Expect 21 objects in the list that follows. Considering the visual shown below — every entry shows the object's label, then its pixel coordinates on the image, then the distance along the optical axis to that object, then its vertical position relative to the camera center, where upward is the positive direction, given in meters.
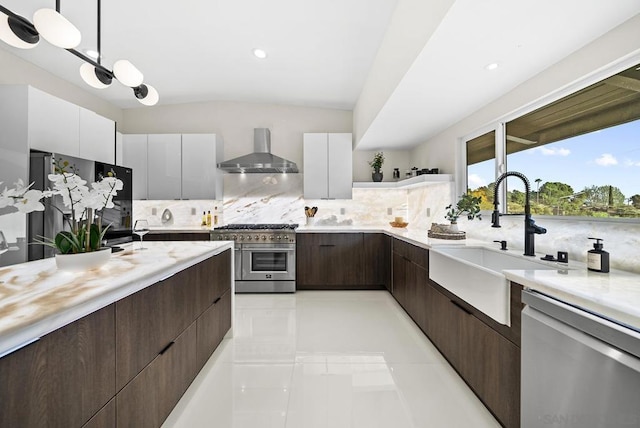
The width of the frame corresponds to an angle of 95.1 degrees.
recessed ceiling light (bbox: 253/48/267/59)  3.10 +1.74
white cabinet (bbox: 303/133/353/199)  4.43 +0.77
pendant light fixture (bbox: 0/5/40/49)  1.30 +0.84
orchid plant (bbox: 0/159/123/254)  1.30 +0.04
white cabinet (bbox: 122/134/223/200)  4.25 +0.74
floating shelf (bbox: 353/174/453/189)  3.40 +0.45
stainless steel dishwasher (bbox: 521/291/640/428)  0.79 -0.48
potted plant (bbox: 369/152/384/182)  4.46 +0.76
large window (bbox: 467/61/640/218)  1.55 +0.42
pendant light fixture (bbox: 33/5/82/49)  1.27 +0.83
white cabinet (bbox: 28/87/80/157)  2.50 +0.83
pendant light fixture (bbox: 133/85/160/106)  2.03 +0.85
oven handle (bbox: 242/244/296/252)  4.00 -0.44
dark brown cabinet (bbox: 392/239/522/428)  1.36 -0.75
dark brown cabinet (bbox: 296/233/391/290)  4.01 -0.62
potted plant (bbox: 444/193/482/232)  2.69 +0.07
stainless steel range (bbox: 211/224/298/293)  3.98 -0.60
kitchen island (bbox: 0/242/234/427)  0.77 -0.44
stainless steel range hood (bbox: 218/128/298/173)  4.15 +0.73
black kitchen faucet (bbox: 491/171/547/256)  1.81 -0.09
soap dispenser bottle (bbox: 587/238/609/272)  1.36 -0.20
